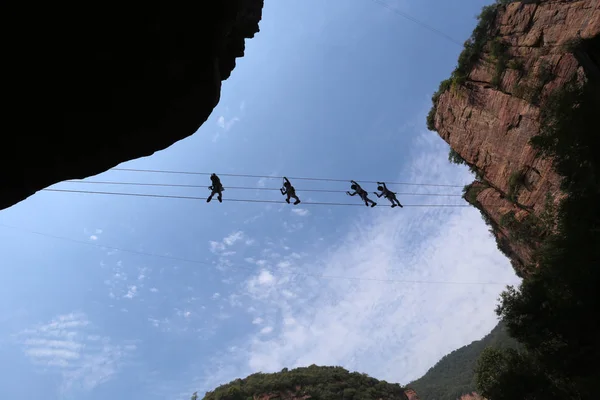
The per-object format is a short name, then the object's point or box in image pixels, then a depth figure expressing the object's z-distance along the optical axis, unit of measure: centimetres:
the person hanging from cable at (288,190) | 1934
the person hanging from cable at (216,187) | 1730
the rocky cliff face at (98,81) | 800
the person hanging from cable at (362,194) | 2028
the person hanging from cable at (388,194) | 2116
